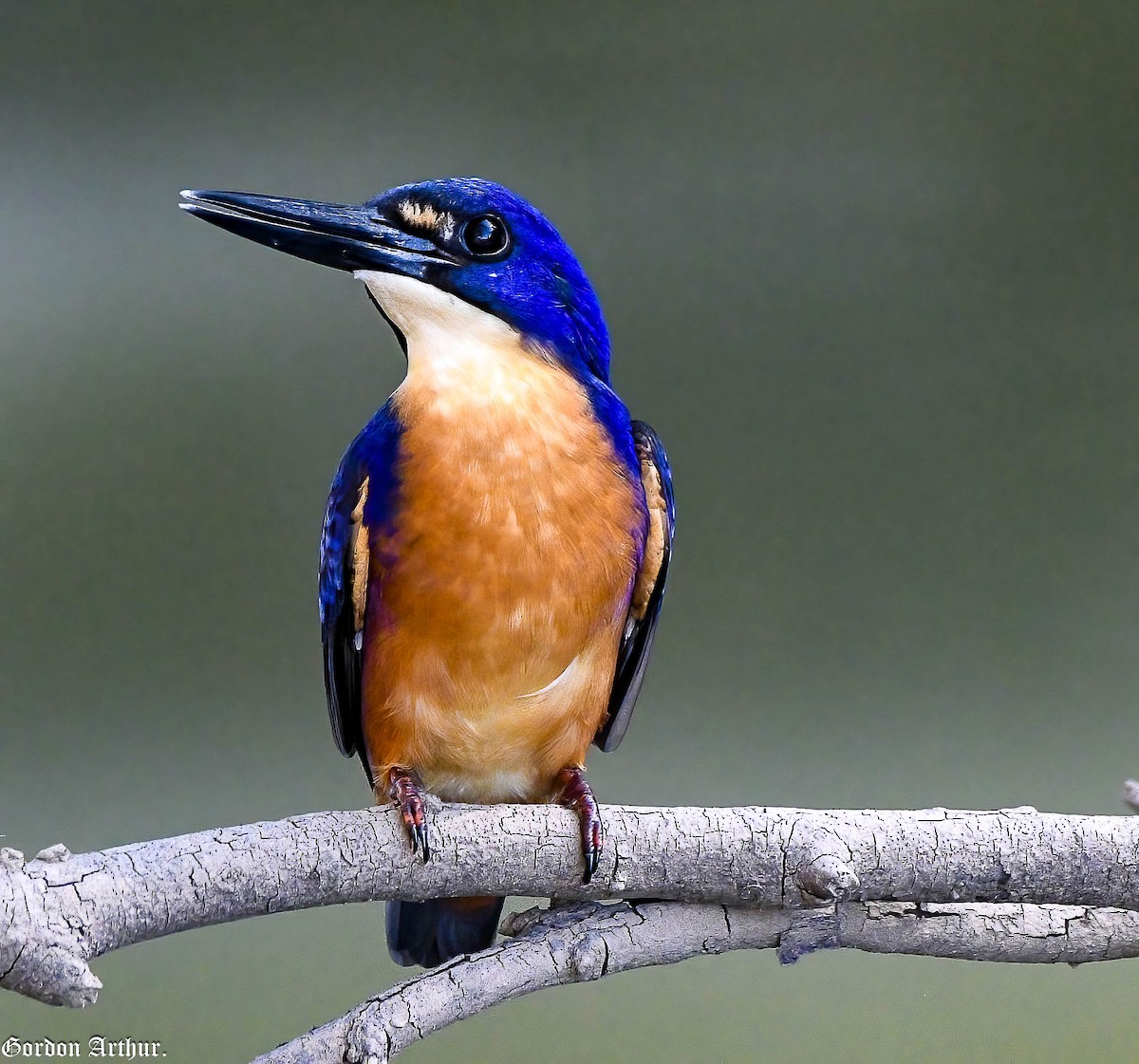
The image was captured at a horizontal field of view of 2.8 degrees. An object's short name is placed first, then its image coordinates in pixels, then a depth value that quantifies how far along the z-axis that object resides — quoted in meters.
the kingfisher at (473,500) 4.05
